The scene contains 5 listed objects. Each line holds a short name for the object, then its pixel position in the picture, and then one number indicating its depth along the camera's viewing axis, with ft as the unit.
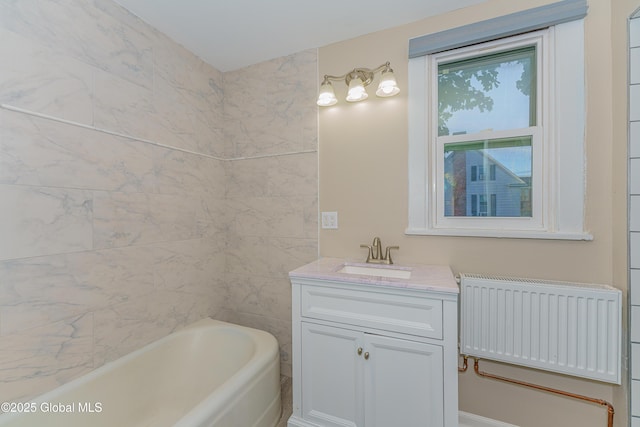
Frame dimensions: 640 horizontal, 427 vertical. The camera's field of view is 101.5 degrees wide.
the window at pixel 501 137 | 4.21
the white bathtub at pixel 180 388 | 3.69
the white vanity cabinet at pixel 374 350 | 3.66
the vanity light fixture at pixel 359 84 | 4.98
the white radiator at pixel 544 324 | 3.77
